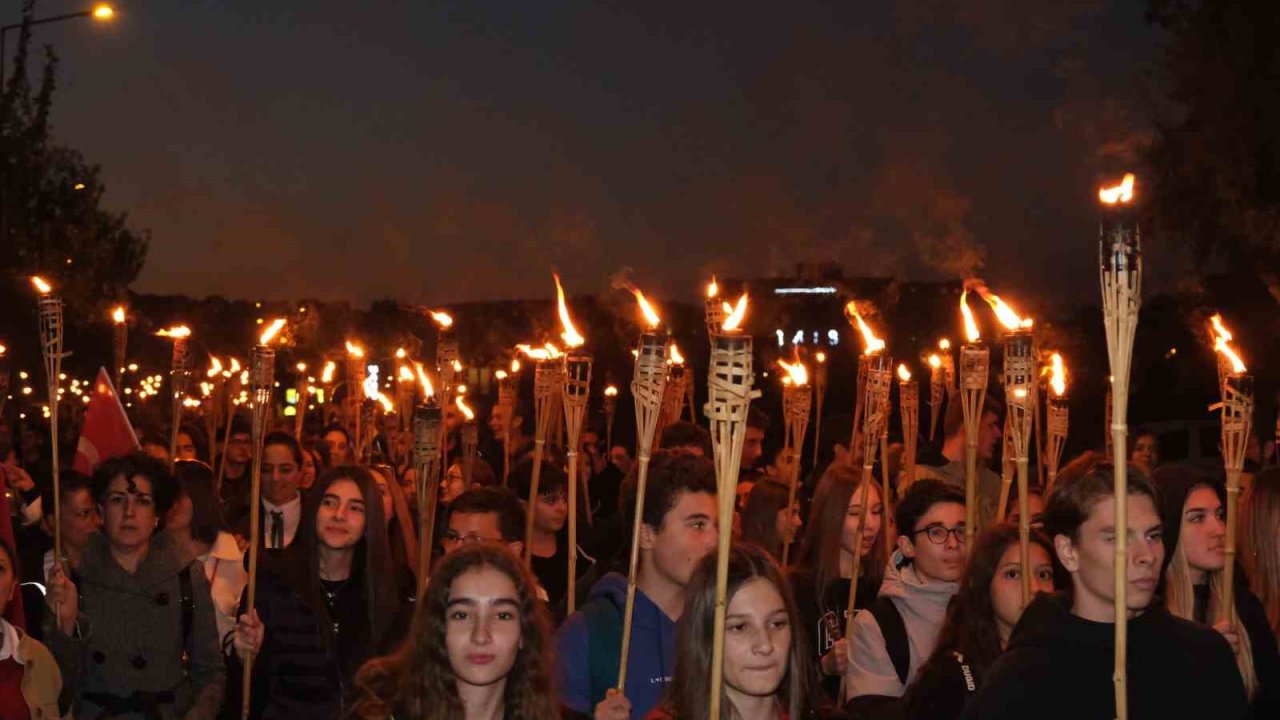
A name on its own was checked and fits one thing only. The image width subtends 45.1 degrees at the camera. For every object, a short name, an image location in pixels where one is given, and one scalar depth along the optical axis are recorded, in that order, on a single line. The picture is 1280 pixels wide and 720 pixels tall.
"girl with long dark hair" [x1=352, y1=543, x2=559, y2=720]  4.78
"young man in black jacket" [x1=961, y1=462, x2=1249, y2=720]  4.43
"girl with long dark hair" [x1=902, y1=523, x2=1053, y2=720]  5.52
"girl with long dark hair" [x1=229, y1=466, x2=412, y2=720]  6.68
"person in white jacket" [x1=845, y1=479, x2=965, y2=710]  6.28
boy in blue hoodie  5.56
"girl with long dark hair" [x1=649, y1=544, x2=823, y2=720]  4.65
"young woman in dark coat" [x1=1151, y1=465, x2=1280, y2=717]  5.70
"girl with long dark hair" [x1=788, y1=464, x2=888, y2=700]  7.67
